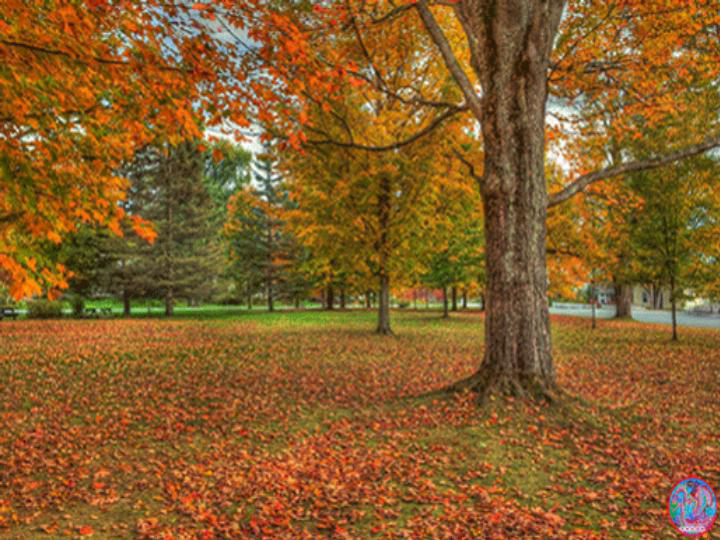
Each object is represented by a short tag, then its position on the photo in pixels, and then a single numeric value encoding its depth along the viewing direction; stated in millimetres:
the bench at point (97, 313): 26922
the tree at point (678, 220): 14422
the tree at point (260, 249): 34469
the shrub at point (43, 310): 24859
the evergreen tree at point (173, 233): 28516
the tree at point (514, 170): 6105
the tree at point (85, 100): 3666
